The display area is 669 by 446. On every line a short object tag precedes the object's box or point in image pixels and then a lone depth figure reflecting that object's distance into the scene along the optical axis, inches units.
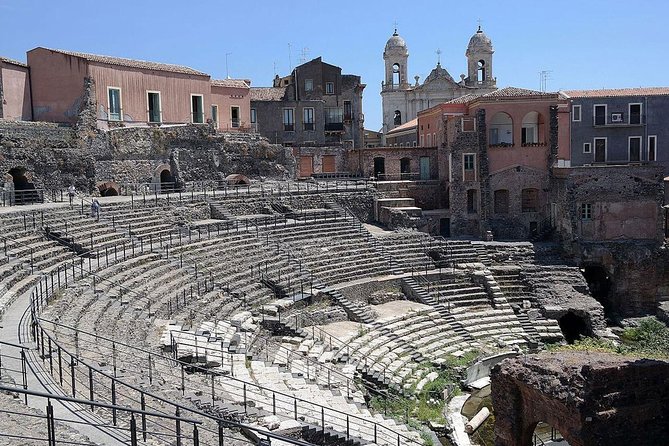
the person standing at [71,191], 1079.7
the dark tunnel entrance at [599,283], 1308.7
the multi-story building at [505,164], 1446.9
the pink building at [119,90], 1278.3
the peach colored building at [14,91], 1219.9
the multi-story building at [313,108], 1822.1
